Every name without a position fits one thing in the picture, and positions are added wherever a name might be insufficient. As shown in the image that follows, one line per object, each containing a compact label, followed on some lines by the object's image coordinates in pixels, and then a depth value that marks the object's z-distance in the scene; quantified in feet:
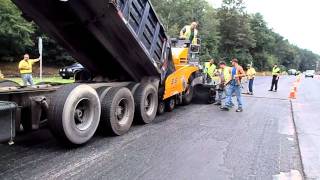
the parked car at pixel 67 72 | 88.20
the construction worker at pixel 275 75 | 71.51
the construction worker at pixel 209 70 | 44.89
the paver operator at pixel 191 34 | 38.59
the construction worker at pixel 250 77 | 61.36
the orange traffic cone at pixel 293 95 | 58.58
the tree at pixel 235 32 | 210.18
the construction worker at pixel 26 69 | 46.29
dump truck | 20.06
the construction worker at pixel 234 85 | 39.93
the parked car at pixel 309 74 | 240.32
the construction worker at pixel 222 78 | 42.93
